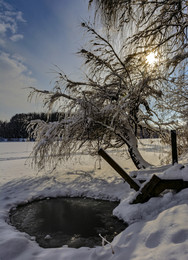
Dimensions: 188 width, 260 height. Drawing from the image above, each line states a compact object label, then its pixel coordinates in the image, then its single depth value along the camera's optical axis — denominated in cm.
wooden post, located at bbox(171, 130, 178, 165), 417
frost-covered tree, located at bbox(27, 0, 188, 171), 329
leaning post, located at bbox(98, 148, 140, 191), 372
